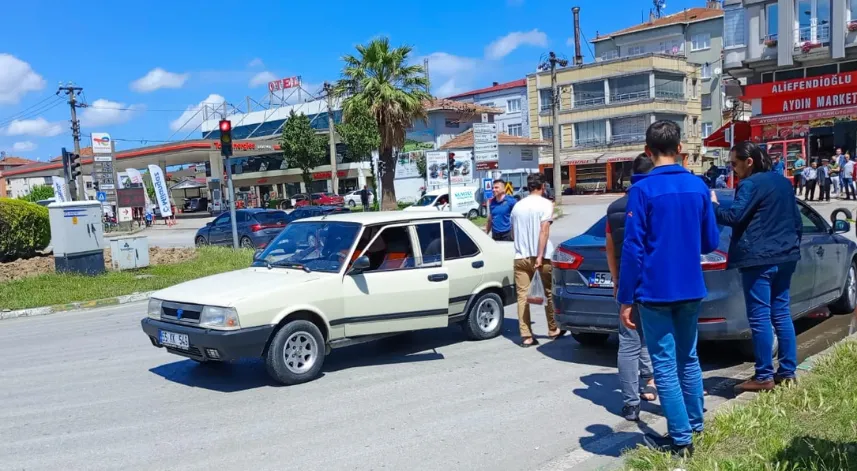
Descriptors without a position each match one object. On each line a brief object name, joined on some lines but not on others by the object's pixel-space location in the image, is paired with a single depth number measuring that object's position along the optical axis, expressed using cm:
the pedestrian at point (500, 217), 953
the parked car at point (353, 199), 5544
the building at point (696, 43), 6531
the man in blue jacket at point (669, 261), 392
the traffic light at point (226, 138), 1655
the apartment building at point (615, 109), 5650
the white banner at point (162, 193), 4809
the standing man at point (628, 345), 507
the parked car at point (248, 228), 2452
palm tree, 3312
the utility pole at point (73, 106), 4709
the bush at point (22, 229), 1844
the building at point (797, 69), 3097
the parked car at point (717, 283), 617
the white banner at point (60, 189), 4669
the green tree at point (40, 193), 7525
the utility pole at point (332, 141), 5241
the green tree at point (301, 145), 5291
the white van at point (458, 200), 3503
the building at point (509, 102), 6800
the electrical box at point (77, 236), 1490
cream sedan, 643
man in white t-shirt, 765
